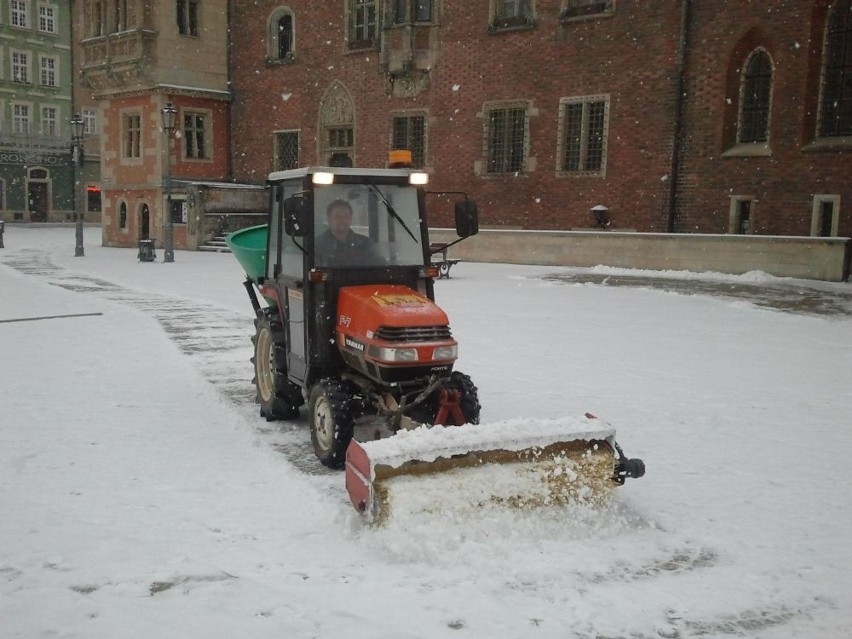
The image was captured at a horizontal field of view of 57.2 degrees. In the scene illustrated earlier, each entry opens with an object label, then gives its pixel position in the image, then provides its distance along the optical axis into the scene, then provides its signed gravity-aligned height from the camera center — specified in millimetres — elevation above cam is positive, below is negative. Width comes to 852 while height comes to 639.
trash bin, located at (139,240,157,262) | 22453 -964
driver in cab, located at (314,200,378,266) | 5664 -145
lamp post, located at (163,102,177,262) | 21969 +112
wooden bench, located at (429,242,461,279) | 16878 -971
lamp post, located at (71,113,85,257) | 22859 +1888
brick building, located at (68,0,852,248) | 19188 +3678
